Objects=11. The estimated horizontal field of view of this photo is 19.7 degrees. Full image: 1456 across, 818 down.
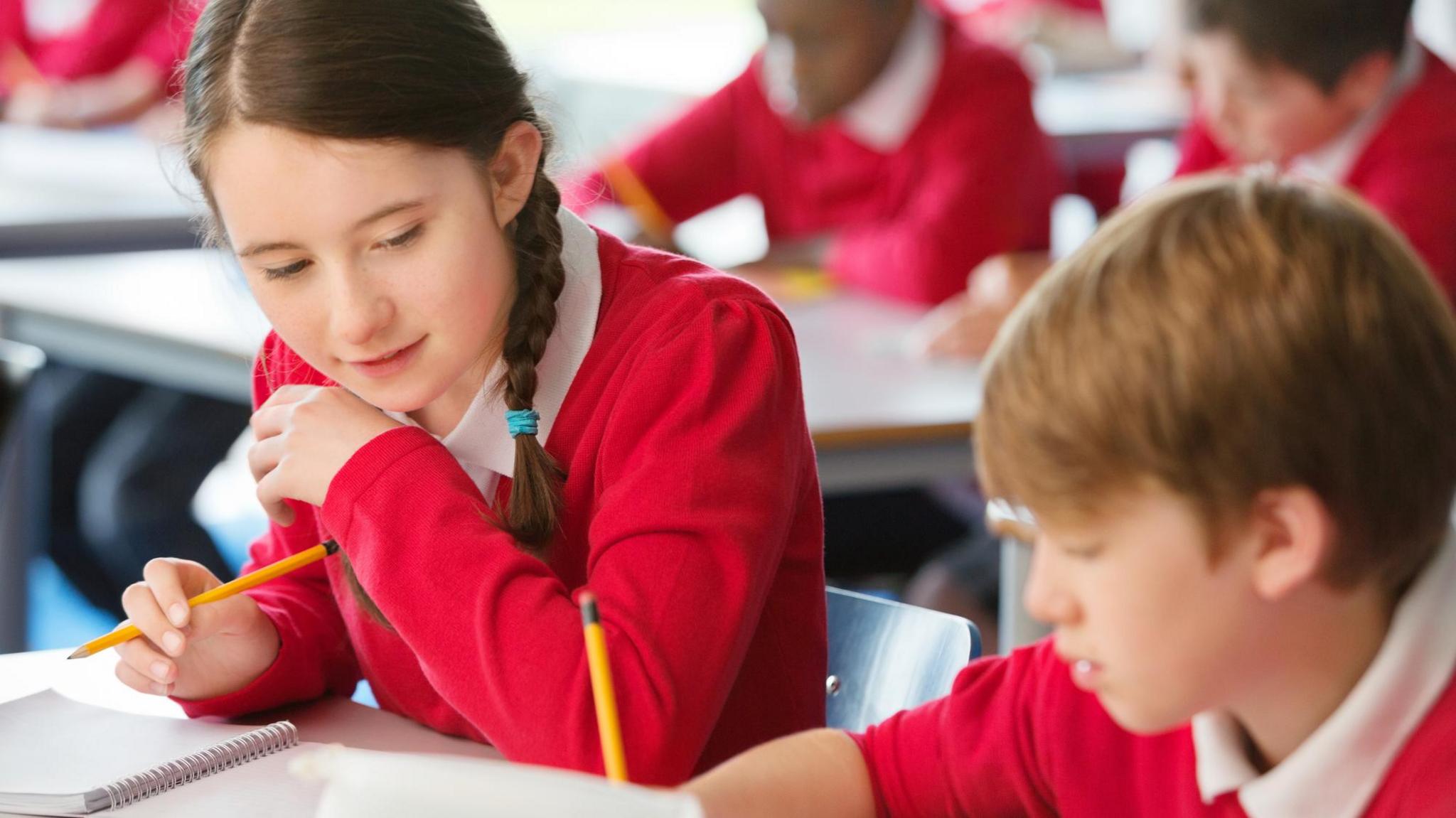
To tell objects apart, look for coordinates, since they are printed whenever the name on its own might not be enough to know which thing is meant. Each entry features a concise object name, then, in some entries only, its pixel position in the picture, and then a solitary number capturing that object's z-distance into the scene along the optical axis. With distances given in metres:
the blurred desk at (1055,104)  5.50
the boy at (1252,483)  1.99
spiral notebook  2.23
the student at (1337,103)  3.41
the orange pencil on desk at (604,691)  2.02
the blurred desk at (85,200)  4.21
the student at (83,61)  5.89
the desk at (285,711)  2.36
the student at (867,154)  4.00
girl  2.23
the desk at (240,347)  2.98
